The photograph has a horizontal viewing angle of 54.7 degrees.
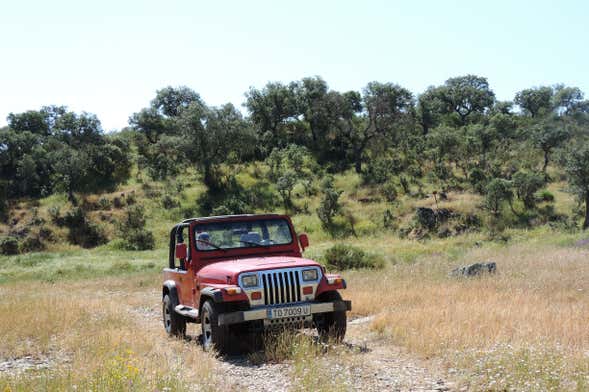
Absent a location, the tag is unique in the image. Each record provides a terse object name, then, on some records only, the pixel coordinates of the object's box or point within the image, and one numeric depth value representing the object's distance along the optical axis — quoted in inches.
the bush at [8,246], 1567.4
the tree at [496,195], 1531.7
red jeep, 307.6
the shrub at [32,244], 1590.8
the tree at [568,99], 3169.3
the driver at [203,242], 364.2
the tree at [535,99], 3284.9
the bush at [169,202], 1815.0
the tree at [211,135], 1931.6
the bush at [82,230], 1669.5
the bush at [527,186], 1563.7
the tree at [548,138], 1957.4
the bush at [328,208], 1622.9
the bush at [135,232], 1542.8
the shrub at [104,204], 1841.8
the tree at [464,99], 3102.9
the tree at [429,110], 2866.6
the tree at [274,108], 2591.0
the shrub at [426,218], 1513.3
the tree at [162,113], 2509.8
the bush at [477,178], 1733.5
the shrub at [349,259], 861.8
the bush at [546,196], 1588.3
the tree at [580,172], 1348.4
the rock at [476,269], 610.2
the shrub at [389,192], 1774.0
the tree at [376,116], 2158.0
